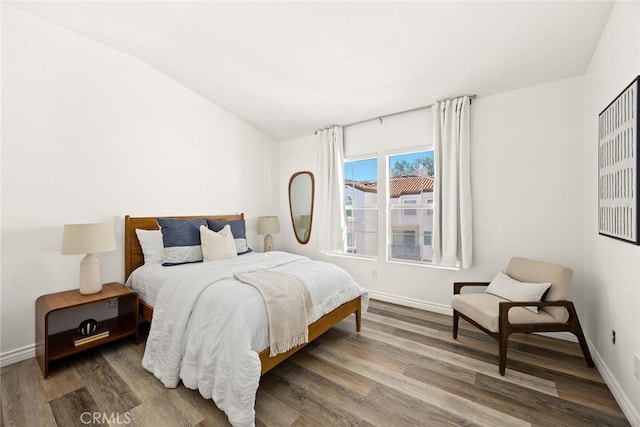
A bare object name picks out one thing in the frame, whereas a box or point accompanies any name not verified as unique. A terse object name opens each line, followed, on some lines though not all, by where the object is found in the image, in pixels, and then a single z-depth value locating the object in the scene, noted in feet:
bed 5.17
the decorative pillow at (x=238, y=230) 11.20
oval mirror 14.79
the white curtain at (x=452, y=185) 9.78
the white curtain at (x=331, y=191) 13.23
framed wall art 5.07
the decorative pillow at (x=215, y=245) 9.84
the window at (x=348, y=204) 13.62
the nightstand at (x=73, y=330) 6.77
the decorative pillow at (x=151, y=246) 9.73
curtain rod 10.08
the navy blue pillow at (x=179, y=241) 9.54
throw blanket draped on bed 6.09
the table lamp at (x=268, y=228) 13.93
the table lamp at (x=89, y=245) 7.33
